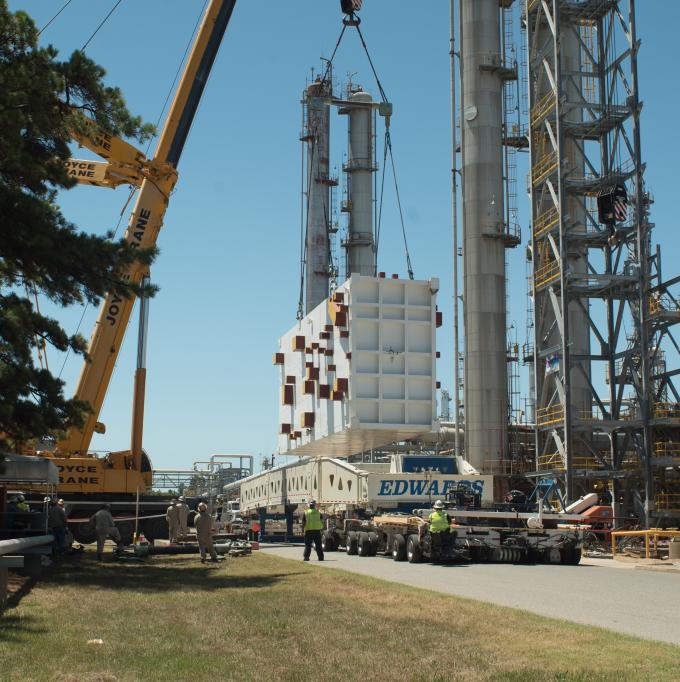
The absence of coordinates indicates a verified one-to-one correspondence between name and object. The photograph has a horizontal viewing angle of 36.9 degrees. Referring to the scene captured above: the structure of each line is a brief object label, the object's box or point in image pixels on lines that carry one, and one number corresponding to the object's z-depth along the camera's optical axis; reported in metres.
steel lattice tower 43.34
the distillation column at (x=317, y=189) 76.88
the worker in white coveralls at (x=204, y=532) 23.84
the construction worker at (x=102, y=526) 24.42
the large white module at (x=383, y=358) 35.03
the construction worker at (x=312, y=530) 25.84
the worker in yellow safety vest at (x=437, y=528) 23.84
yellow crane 28.70
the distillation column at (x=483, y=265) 50.68
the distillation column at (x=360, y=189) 74.69
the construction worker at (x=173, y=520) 29.75
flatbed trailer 24.33
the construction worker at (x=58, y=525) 24.47
